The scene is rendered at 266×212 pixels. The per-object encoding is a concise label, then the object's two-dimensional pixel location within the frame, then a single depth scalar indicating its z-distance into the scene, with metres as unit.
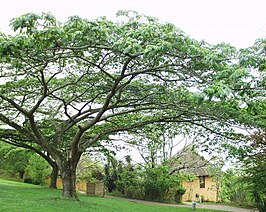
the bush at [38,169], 24.58
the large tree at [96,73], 5.87
